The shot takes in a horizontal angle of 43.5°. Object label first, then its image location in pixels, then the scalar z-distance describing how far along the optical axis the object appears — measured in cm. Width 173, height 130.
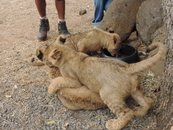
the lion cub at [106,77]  324
